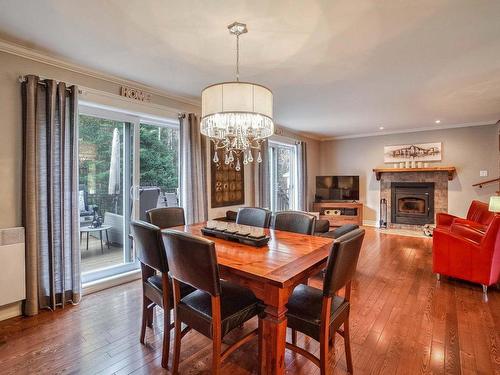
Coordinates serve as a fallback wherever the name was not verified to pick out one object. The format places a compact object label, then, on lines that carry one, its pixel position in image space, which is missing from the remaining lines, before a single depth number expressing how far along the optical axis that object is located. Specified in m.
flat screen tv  7.21
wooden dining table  1.47
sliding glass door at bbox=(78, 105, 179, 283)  3.21
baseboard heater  2.37
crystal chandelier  2.05
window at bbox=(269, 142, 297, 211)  6.27
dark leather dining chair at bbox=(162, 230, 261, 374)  1.47
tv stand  6.80
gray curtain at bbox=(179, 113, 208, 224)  3.81
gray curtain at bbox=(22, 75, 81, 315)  2.48
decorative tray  2.04
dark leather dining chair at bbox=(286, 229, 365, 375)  1.50
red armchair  2.93
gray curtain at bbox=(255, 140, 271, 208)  5.24
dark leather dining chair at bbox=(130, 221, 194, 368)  1.83
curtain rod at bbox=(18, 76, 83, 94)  2.49
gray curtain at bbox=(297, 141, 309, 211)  6.65
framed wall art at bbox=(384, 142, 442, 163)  6.25
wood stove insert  6.39
